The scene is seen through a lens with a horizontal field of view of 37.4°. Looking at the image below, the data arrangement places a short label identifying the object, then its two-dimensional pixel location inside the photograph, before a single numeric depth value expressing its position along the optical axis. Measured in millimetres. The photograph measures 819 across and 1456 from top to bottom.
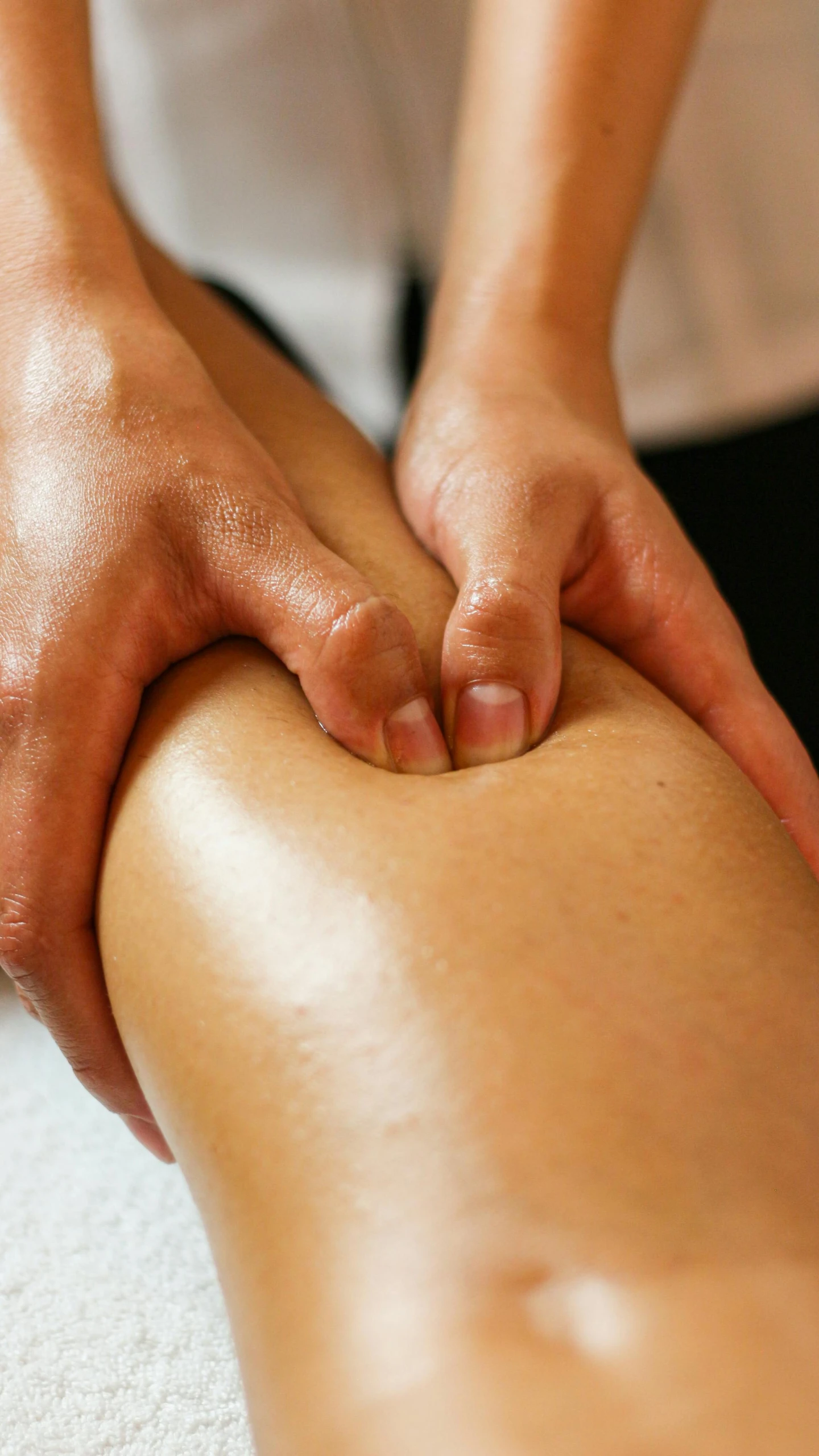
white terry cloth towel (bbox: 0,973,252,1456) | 560
